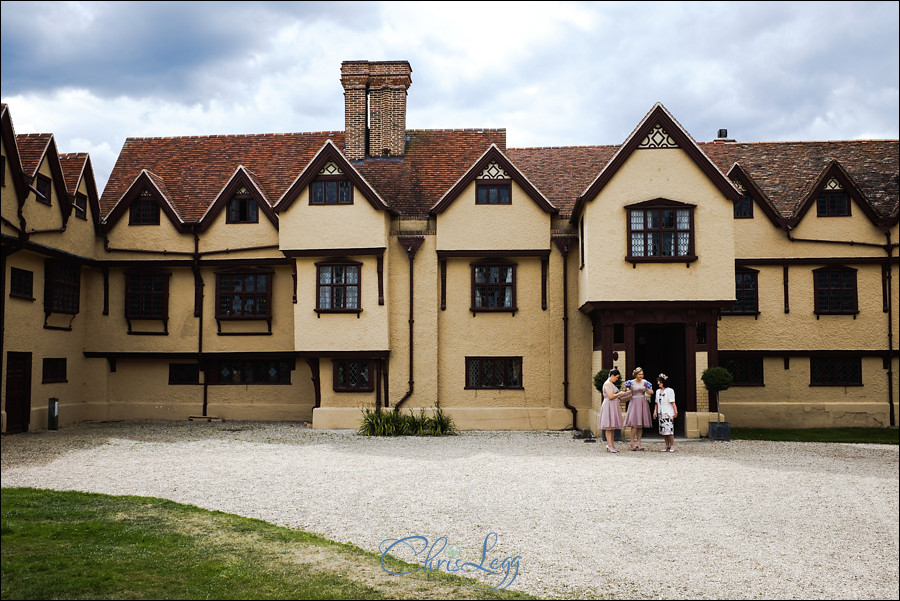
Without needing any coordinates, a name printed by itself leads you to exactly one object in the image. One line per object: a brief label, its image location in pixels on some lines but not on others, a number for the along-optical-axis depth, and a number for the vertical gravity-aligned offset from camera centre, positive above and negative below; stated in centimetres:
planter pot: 2169 -237
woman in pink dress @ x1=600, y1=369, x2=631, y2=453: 1911 -154
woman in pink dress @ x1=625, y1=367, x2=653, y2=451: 1922 -142
